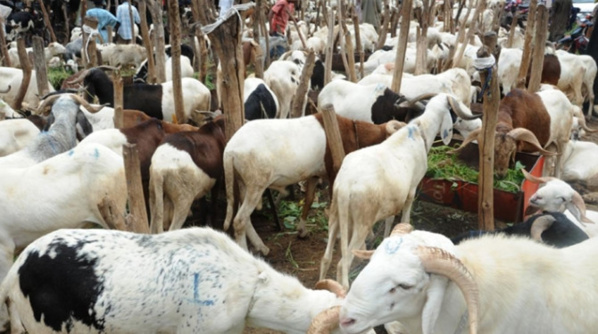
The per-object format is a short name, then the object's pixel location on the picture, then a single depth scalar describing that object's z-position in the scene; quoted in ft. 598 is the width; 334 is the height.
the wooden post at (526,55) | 29.71
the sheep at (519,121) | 22.61
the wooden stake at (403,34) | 26.45
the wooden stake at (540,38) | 26.66
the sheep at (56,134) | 18.86
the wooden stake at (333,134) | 19.51
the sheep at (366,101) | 27.04
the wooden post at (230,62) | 19.86
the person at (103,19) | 52.32
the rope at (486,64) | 16.30
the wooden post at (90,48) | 37.28
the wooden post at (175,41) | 22.88
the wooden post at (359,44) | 39.99
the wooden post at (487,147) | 16.90
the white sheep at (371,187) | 16.49
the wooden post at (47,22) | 50.79
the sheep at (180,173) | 19.02
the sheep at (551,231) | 15.03
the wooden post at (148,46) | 33.01
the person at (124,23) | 53.56
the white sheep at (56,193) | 15.69
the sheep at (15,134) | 22.09
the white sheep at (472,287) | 9.44
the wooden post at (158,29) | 29.68
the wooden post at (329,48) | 30.76
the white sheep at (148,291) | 11.03
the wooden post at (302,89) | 25.05
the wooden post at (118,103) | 21.94
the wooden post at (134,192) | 14.01
